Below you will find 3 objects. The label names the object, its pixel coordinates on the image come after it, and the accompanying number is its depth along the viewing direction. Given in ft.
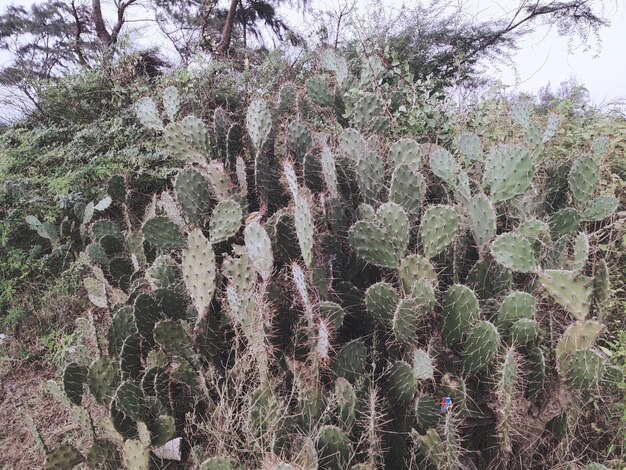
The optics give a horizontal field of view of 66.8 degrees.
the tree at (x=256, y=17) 27.50
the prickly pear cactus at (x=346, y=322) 6.49
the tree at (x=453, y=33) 21.29
